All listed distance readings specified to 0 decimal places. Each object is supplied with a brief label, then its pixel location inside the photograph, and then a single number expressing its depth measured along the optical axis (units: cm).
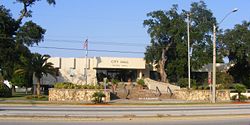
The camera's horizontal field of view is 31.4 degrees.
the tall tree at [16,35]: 5984
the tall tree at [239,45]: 7175
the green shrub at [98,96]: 4066
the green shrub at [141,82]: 6471
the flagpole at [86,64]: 6859
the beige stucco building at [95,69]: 7100
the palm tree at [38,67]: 5606
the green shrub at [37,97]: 4869
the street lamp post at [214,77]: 4287
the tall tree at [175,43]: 7162
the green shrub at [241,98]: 4631
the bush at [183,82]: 6729
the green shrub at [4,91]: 5276
